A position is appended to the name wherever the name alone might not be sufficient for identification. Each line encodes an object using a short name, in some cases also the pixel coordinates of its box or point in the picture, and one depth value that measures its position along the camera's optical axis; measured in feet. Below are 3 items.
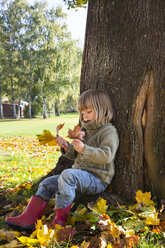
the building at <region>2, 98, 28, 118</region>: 148.36
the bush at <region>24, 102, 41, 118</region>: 127.54
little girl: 7.14
